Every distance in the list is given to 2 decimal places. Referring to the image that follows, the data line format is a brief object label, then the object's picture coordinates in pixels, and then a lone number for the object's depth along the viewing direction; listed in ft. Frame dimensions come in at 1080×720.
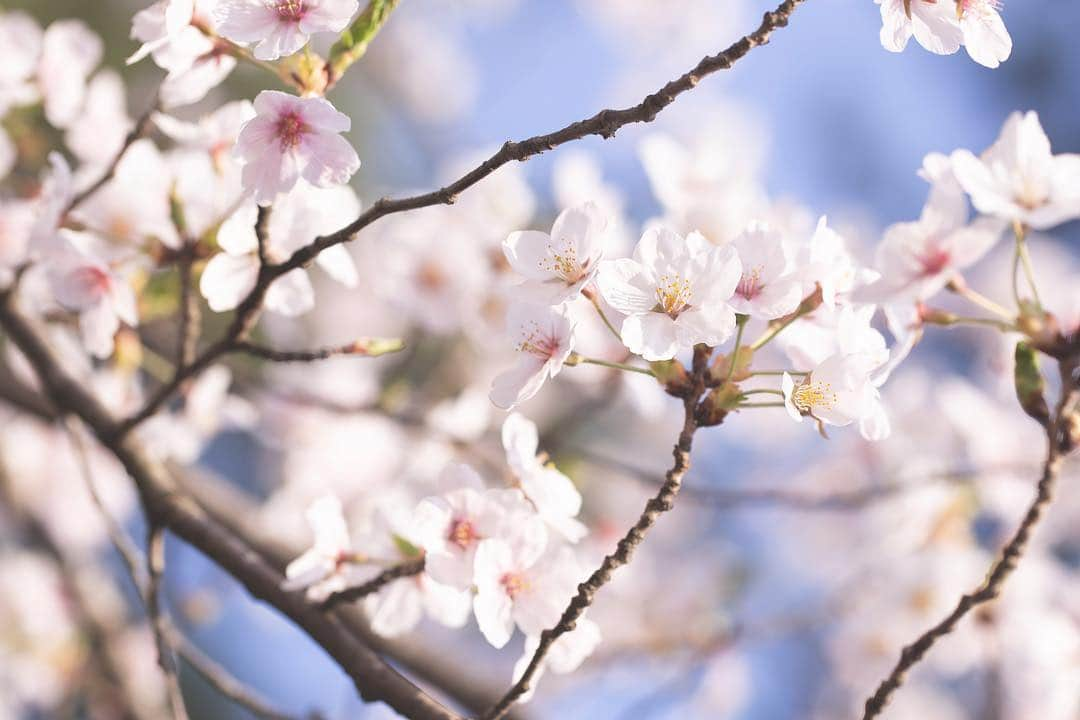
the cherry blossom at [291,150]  4.30
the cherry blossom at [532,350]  4.29
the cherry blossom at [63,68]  4.81
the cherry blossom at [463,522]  4.35
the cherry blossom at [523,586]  4.34
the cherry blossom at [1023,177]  4.33
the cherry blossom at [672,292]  4.27
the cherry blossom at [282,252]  4.46
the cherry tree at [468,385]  4.31
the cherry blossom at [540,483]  4.36
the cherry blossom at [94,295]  4.51
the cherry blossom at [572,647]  4.38
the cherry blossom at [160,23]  4.33
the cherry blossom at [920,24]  4.32
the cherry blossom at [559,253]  4.31
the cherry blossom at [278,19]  4.29
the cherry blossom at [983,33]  4.32
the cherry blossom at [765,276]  4.30
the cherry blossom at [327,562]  4.43
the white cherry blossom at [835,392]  4.29
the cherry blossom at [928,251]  4.36
